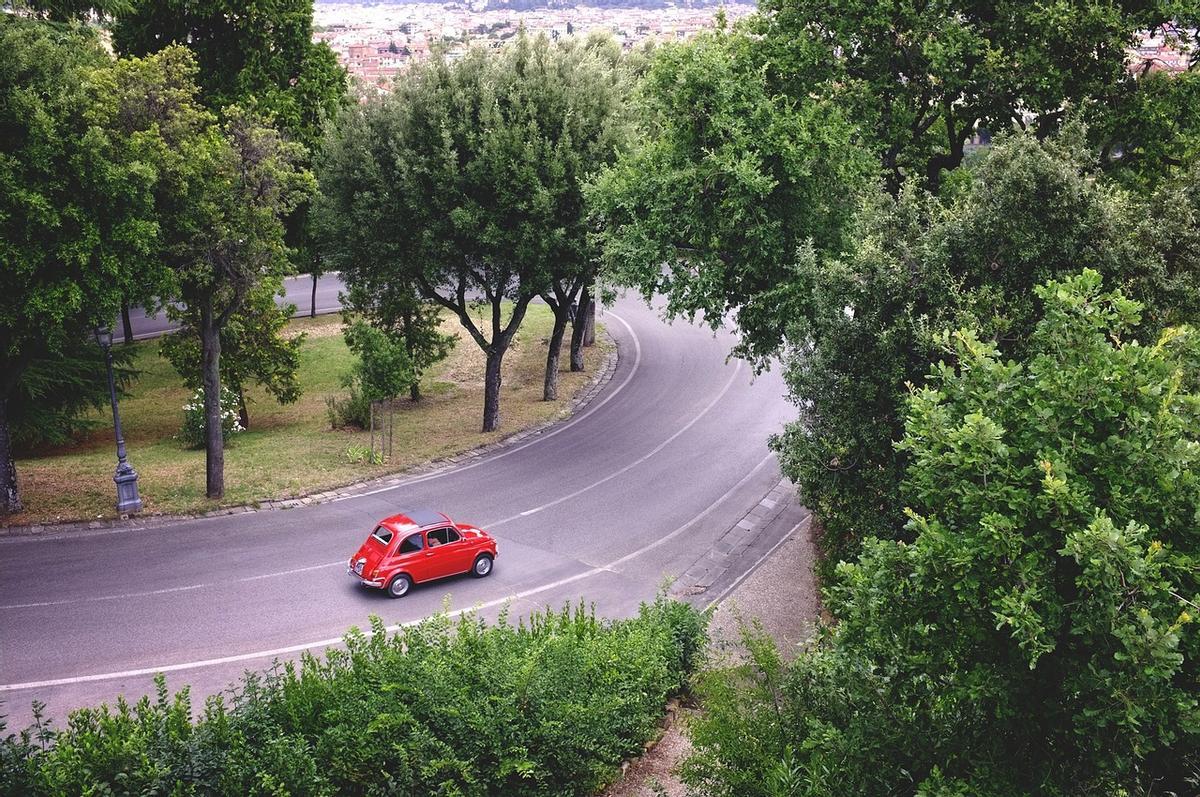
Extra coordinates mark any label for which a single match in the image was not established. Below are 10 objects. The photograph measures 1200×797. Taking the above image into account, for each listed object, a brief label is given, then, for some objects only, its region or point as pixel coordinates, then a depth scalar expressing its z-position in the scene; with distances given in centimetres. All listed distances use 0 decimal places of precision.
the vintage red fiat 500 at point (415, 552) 1828
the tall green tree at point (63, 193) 1783
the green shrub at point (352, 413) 2917
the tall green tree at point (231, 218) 2044
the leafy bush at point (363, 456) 2548
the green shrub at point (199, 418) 2708
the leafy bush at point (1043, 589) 684
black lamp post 2091
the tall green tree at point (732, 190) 1903
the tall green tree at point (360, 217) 2509
